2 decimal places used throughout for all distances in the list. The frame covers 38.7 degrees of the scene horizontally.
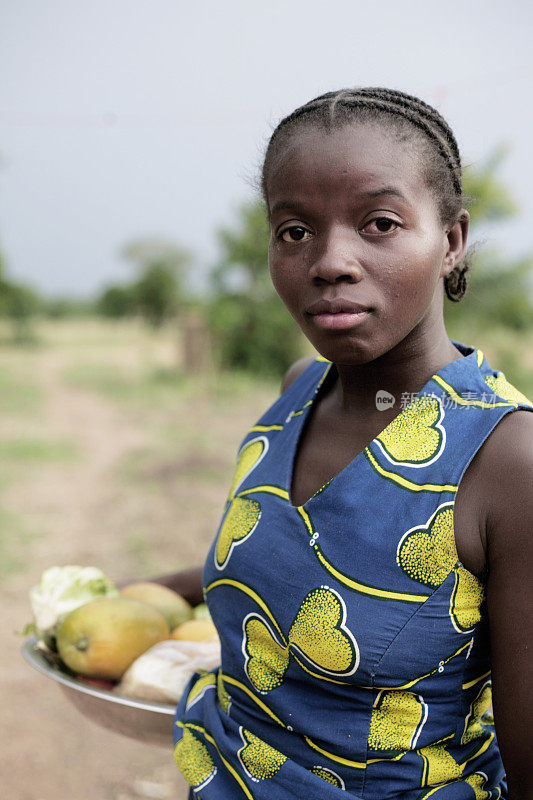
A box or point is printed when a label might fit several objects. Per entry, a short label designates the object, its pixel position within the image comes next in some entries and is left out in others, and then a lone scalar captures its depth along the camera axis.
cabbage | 1.73
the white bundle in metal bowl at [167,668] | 1.49
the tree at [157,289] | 19.83
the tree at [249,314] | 10.85
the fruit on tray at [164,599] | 1.76
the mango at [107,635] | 1.57
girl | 1.01
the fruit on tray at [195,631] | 1.70
